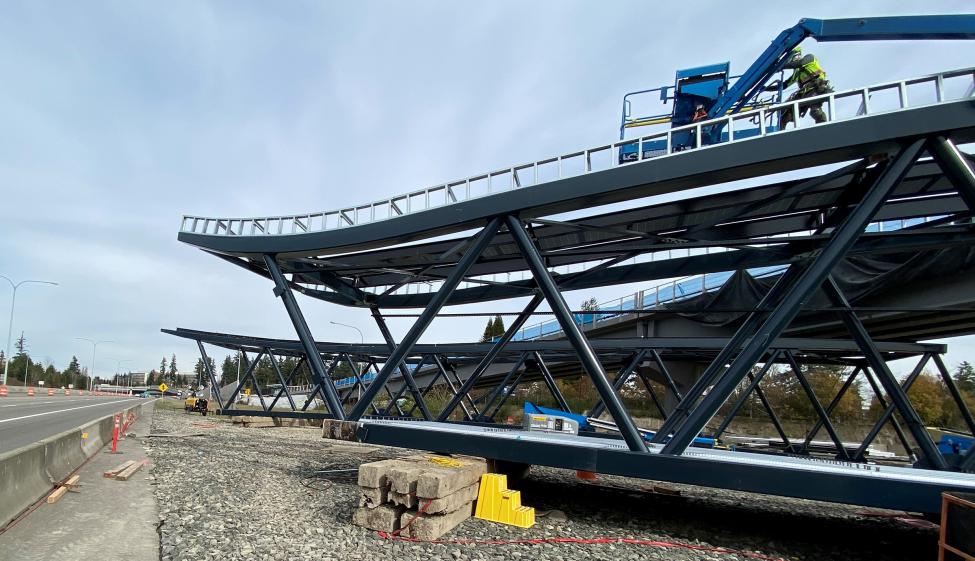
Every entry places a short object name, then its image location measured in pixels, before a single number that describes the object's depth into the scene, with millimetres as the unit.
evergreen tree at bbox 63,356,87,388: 125175
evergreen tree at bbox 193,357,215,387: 129750
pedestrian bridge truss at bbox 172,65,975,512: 7605
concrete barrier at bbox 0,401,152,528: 7109
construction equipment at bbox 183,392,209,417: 39969
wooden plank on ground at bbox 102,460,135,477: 10703
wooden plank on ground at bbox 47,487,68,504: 8391
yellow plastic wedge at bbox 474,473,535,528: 8656
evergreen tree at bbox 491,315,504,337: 69369
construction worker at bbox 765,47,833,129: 14156
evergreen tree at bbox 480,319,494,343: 70212
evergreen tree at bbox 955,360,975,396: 52125
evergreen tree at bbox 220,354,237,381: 153250
